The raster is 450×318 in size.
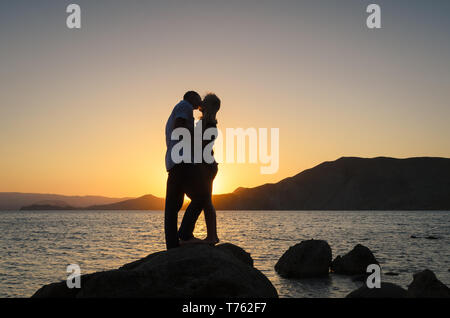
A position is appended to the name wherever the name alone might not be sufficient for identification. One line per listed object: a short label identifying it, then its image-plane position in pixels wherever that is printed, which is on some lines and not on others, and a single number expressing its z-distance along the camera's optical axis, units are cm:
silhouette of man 661
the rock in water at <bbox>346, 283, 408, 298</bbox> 800
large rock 553
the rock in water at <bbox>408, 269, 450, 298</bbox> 1167
